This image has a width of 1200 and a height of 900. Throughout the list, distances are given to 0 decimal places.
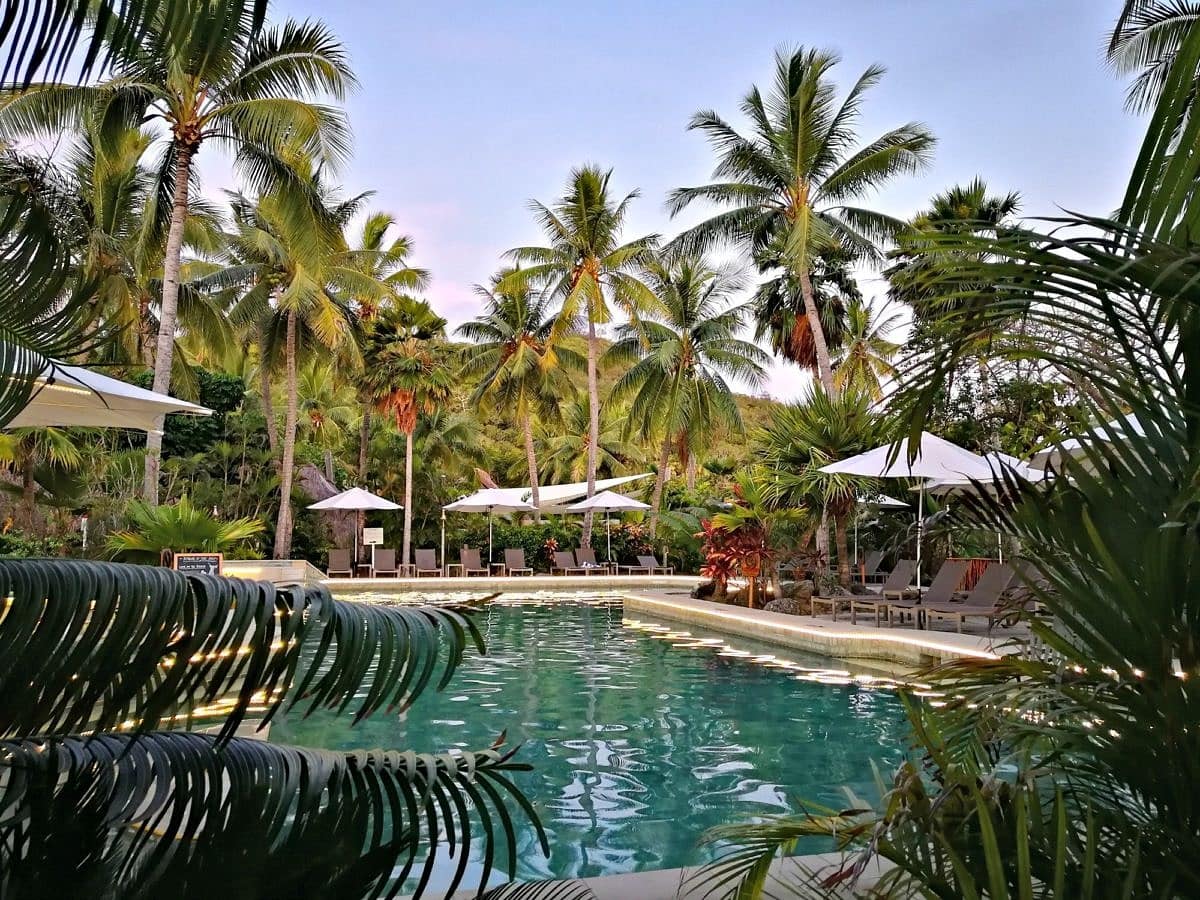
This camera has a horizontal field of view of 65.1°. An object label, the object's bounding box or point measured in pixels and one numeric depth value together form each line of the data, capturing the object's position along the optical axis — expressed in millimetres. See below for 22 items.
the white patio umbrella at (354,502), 22859
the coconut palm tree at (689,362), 28438
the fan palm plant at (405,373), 25188
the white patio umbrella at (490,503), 24828
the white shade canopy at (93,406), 6379
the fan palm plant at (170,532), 9117
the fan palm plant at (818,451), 14078
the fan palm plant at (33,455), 11298
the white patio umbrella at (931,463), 11992
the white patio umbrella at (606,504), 23375
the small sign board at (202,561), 9031
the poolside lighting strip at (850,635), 9812
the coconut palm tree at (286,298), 21672
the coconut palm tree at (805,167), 19078
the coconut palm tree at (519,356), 28672
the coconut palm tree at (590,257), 26531
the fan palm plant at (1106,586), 1380
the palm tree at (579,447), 39781
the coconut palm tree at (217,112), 14453
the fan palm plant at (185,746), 1404
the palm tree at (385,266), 29141
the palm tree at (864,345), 25188
